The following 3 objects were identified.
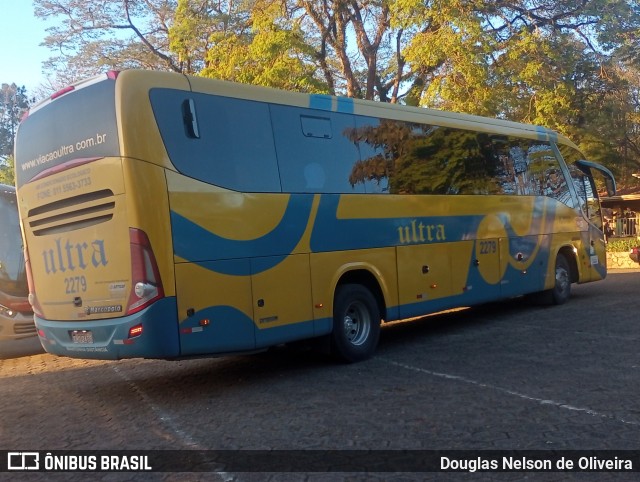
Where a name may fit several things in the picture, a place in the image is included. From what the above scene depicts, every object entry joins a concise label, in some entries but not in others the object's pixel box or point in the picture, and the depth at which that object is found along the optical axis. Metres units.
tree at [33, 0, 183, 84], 24.69
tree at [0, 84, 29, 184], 49.94
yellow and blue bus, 6.50
